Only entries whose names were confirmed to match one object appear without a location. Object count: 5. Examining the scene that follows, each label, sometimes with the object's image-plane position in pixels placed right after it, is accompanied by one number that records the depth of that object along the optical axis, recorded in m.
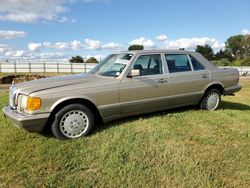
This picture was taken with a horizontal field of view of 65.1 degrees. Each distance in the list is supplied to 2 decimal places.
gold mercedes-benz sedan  3.15
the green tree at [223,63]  40.59
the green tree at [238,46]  59.44
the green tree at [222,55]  52.79
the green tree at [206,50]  50.60
